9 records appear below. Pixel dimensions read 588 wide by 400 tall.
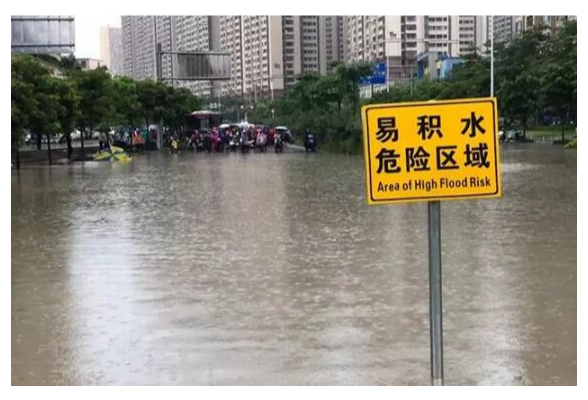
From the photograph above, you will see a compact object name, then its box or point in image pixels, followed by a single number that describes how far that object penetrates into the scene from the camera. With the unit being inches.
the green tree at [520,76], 1646.2
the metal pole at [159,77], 1867.6
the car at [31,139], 1703.7
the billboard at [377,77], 1630.2
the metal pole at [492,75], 1631.2
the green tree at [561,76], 1428.4
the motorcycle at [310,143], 1427.2
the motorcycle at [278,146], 1474.9
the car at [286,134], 1884.5
